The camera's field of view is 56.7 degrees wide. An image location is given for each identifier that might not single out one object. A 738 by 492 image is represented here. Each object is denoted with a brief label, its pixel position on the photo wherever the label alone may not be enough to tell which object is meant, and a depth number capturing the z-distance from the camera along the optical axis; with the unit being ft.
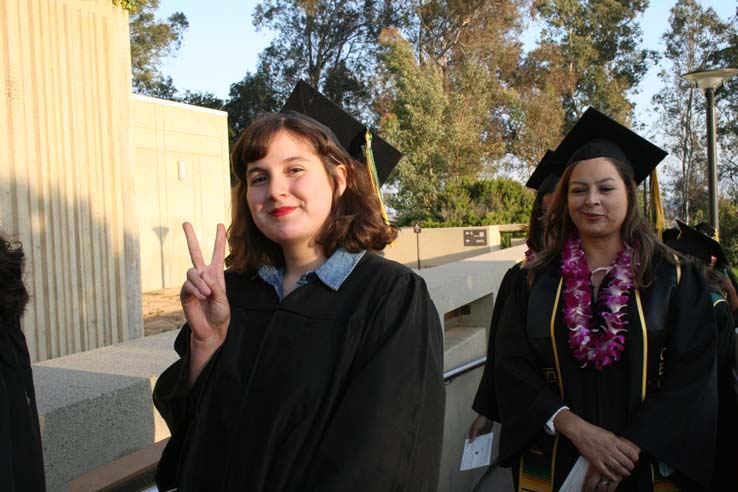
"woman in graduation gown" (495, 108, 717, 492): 7.85
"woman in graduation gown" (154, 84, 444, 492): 5.14
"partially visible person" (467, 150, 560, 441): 9.55
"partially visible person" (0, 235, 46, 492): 5.17
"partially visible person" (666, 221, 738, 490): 8.52
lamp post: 34.60
